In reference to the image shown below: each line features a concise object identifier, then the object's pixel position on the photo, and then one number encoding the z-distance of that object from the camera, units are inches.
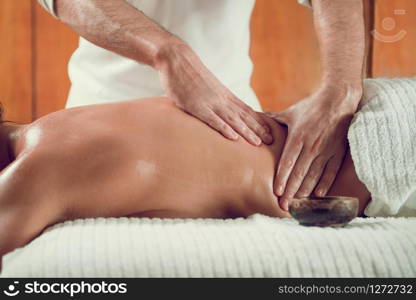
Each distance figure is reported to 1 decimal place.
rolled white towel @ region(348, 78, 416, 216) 45.6
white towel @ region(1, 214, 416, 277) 32.3
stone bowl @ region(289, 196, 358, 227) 37.7
